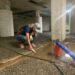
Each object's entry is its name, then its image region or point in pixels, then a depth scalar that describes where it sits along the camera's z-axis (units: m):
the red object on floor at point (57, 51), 1.74
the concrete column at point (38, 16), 6.74
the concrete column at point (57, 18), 2.88
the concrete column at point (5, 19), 4.12
